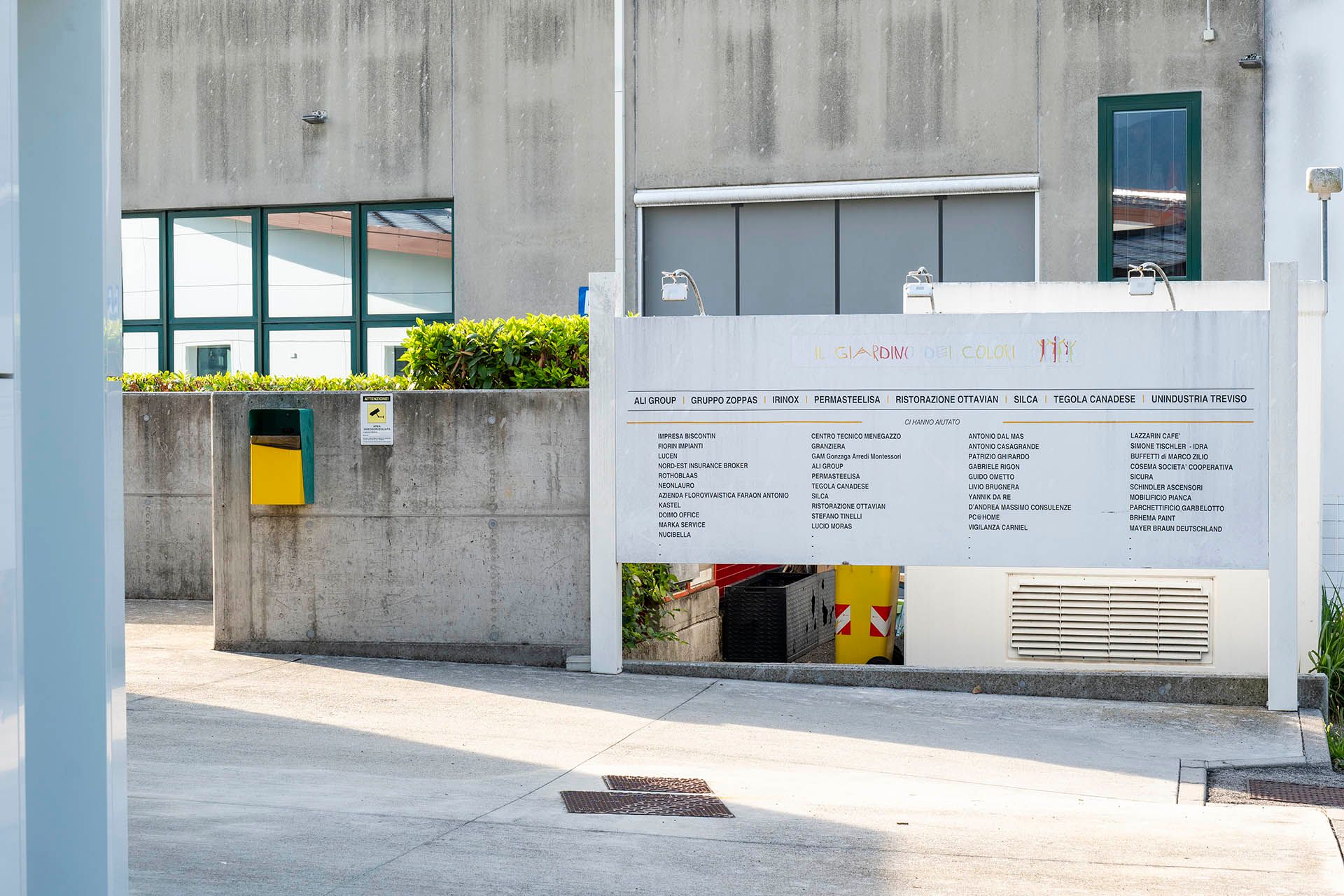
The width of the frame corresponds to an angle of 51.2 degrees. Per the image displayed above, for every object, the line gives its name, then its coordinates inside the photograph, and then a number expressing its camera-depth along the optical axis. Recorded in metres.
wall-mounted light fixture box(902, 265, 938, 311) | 9.65
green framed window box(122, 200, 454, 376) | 18.03
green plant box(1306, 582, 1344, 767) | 9.14
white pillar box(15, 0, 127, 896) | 3.43
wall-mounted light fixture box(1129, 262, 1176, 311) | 9.02
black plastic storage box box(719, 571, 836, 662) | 11.16
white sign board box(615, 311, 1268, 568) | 8.77
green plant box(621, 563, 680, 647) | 9.86
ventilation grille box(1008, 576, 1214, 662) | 9.24
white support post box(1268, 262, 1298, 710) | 8.63
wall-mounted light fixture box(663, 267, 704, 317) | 9.34
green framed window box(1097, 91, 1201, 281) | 15.55
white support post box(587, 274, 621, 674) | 9.36
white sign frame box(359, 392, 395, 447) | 9.86
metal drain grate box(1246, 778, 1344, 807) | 6.67
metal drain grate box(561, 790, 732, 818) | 6.03
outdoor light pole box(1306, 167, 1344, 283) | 11.58
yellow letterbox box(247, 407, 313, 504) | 9.87
